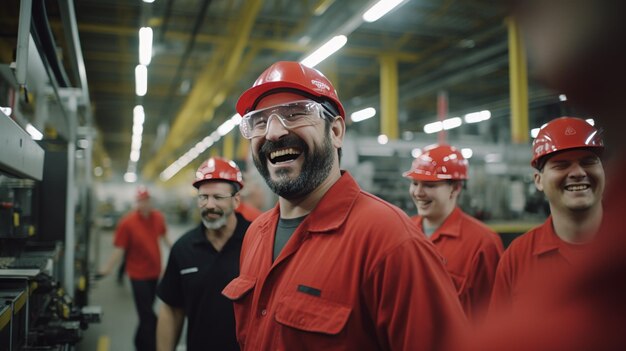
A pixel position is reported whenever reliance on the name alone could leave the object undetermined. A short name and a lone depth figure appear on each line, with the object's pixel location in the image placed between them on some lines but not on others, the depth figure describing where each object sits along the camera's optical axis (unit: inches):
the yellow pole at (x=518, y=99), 342.0
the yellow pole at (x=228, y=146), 732.7
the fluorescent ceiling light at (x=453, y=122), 530.9
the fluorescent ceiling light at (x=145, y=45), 249.0
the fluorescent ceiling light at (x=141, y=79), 332.2
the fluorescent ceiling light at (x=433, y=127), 586.2
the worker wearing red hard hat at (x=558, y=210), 84.5
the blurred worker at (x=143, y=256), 192.1
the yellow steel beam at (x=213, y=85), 327.3
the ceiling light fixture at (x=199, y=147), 560.0
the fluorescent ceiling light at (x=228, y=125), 519.3
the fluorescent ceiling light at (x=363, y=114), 556.0
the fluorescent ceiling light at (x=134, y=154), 1006.2
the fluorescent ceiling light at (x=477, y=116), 499.8
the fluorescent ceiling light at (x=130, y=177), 1747.0
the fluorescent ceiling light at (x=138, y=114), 518.9
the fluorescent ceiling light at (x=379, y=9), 220.3
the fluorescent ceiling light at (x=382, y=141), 309.0
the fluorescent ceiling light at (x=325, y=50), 277.6
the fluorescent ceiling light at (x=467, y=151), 327.9
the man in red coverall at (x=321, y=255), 49.8
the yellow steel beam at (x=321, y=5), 296.9
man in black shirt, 106.5
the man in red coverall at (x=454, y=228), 108.3
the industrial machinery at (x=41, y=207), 82.5
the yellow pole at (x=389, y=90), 457.4
